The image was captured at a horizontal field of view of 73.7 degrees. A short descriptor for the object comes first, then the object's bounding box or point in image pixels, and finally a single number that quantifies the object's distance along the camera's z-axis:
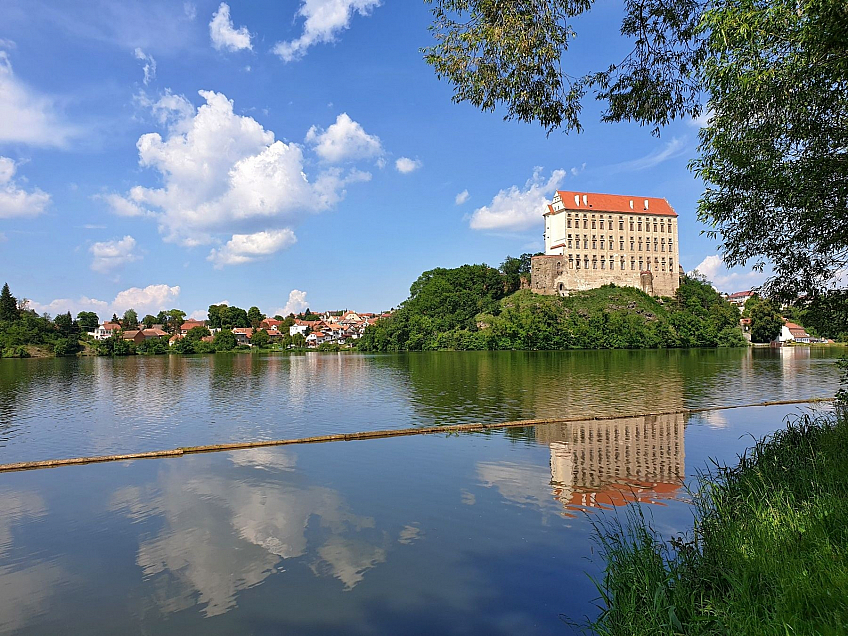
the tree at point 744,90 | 8.40
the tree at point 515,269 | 118.38
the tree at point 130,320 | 172.68
